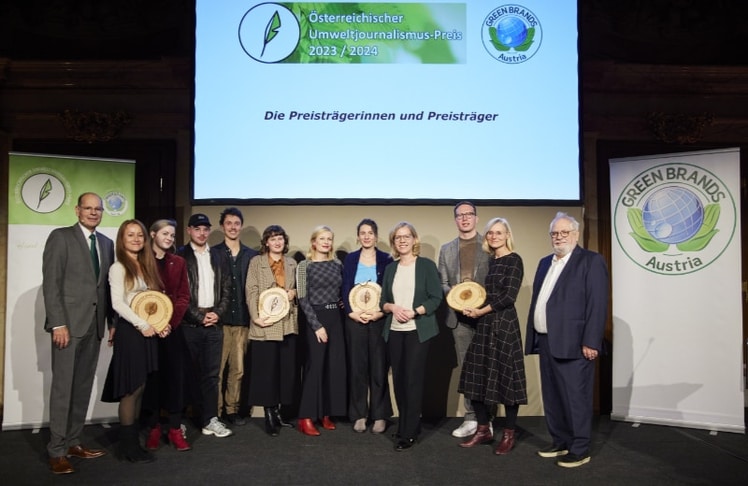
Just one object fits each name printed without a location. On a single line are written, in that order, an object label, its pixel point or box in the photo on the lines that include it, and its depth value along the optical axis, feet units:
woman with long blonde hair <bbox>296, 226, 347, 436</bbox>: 15.64
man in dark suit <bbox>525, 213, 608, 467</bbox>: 12.94
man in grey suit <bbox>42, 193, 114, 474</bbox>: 12.71
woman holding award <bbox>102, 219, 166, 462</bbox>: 12.69
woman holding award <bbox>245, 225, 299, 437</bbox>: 15.37
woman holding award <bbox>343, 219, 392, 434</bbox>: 15.49
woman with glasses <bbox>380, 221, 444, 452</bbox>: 14.35
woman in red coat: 13.78
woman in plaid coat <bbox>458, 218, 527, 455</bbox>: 14.01
